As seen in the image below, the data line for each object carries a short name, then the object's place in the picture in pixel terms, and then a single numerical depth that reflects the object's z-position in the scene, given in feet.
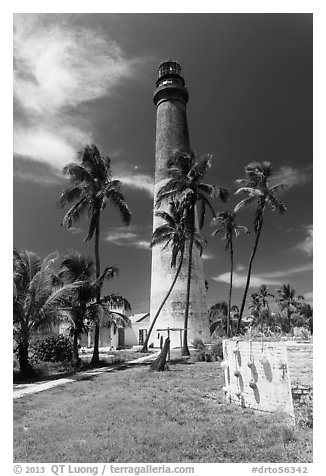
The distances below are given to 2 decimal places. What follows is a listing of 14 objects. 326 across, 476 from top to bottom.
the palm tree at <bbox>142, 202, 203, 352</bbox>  87.04
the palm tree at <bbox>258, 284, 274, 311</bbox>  196.95
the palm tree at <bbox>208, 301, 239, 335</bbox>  147.65
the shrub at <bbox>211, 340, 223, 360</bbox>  73.20
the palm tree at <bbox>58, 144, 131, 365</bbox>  70.23
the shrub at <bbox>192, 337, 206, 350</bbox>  89.73
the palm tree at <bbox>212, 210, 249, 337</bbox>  112.68
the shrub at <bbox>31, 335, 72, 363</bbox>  70.95
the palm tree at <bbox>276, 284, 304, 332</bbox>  186.11
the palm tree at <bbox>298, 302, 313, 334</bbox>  183.44
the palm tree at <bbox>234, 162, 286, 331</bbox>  79.25
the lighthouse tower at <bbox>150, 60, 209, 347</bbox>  99.66
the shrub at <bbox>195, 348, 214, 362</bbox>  72.43
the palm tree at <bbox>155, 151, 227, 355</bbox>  81.30
